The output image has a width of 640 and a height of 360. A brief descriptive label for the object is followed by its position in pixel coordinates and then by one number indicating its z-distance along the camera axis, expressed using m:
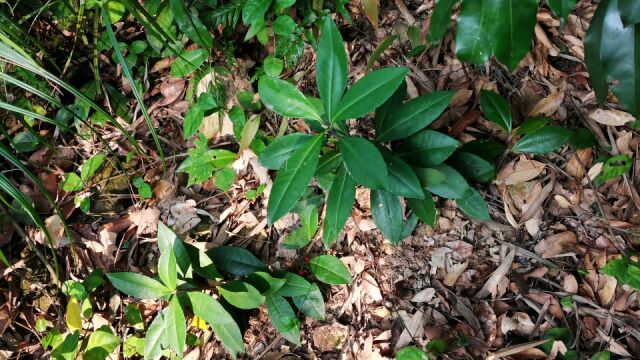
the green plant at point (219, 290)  1.63
